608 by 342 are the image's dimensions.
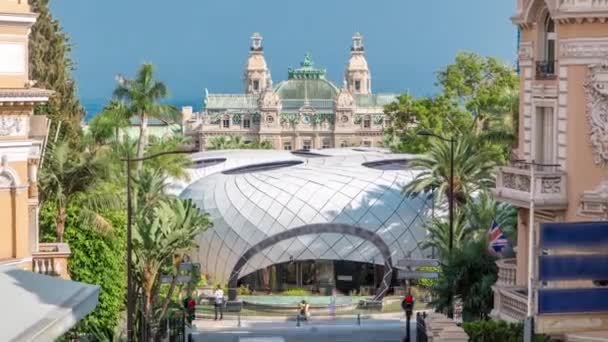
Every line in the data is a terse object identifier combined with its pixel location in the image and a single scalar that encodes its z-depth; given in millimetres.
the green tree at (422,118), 110688
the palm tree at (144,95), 76125
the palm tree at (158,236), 52625
